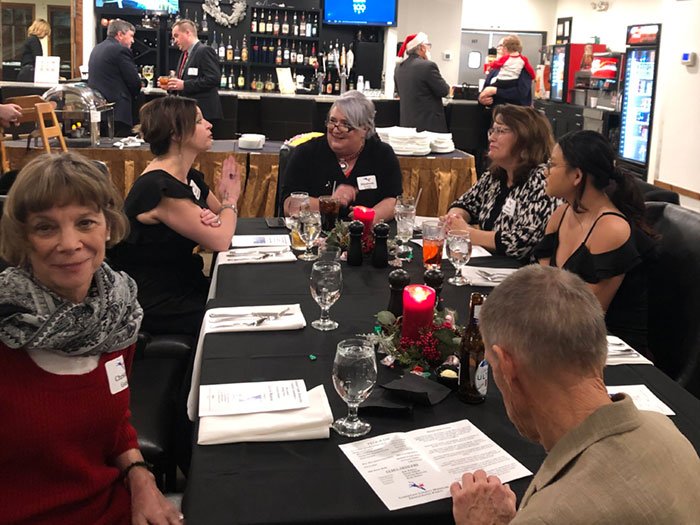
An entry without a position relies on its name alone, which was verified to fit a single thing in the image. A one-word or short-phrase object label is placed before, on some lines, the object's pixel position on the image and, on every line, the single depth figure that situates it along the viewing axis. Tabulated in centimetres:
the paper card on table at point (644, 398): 167
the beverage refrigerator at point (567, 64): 1218
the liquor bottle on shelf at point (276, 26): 991
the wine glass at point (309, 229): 290
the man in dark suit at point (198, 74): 707
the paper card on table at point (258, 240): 314
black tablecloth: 127
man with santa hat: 748
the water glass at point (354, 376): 148
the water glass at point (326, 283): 204
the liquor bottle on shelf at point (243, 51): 991
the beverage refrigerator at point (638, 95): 951
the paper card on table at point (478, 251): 305
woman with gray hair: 380
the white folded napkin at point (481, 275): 261
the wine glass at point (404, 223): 308
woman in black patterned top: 317
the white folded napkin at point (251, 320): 209
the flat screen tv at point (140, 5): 933
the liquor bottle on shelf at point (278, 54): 996
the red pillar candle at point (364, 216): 300
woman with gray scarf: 147
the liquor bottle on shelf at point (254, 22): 987
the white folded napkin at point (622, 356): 194
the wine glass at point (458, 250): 255
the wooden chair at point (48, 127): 502
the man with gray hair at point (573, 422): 96
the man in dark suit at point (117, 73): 716
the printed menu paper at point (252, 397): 158
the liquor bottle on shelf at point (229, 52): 990
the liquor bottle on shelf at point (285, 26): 991
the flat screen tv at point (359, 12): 983
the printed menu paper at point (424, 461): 133
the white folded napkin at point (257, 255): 285
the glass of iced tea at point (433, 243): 270
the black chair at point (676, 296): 244
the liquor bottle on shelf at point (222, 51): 989
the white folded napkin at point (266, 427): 148
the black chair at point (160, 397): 212
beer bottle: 166
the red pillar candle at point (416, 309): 185
